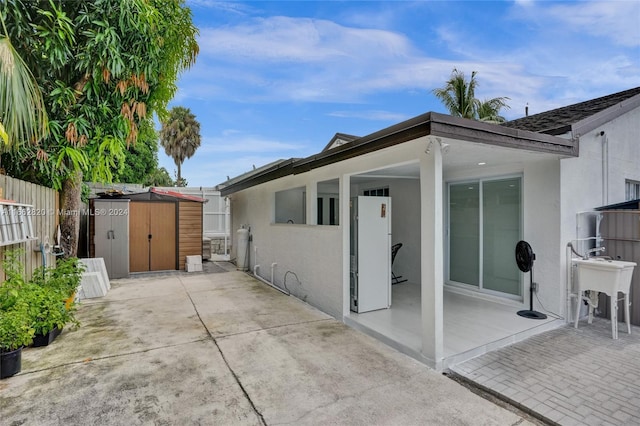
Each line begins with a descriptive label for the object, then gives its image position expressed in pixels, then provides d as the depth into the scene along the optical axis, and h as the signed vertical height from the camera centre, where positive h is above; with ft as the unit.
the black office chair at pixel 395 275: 23.70 -4.88
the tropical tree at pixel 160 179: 72.81 +10.10
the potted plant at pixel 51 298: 12.82 -3.55
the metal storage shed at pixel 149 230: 29.48 -1.38
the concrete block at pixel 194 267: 32.37 -5.23
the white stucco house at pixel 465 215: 11.98 +0.03
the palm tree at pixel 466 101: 60.54 +22.51
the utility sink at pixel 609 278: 14.08 -2.93
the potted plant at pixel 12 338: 10.67 -4.18
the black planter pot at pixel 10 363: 10.69 -4.99
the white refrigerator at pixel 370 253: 17.54 -2.14
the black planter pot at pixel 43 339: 13.38 -5.24
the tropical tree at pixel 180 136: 81.20 +20.60
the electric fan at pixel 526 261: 16.34 -2.44
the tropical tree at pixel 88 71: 14.62 +7.47
